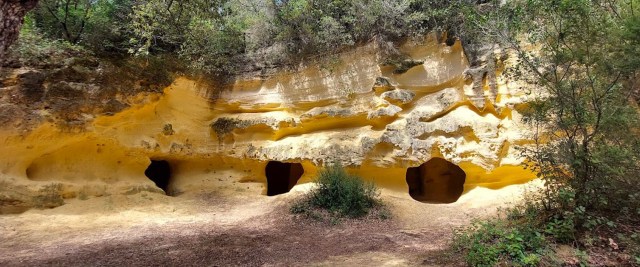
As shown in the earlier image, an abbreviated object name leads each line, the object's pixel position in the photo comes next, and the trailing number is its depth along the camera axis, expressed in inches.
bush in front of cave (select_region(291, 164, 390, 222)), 323.0
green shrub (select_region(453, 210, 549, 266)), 176.6
